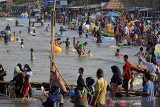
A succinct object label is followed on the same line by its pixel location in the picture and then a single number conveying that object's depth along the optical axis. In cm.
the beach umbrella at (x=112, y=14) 6025
